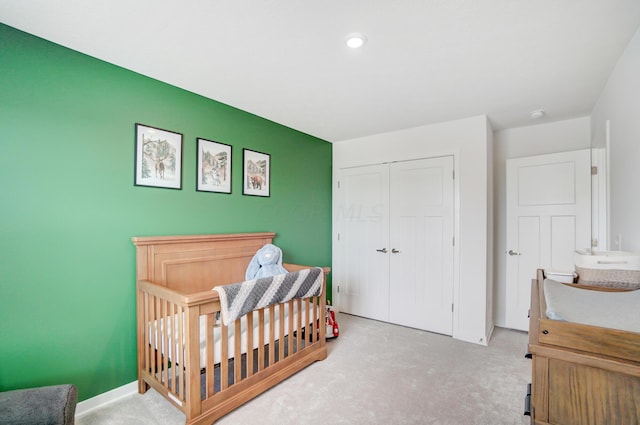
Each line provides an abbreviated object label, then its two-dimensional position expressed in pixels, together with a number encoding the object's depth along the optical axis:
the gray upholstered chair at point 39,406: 1.28
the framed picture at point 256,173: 2.85
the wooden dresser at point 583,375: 0.76
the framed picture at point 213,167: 2.47
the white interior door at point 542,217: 2.88
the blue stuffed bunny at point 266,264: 2.56
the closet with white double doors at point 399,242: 3.16
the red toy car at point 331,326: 2.98
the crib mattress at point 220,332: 1.76
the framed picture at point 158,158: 2.11
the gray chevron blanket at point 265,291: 1.77
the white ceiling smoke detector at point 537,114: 2.76
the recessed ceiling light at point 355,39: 1.65
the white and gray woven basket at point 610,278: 1.38
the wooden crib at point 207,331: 1.68
